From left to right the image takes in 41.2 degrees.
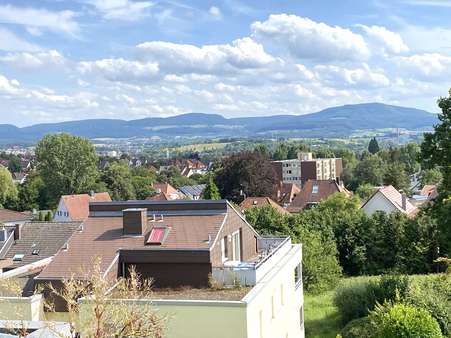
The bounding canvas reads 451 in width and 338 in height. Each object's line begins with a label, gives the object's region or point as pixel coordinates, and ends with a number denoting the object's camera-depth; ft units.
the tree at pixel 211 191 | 206.90
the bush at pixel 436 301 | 85.24
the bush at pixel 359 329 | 82.79
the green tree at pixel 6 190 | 315.37
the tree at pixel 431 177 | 346.07
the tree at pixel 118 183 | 317.42
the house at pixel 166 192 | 314.65
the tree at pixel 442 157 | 81.97
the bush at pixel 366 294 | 94.06
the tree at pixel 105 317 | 31.22
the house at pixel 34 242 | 101.86
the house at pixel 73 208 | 231.50
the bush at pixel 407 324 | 66.59
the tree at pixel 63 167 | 313.12
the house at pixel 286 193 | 308.28
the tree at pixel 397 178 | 341.29
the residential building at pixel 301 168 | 515.26
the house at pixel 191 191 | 375.66
